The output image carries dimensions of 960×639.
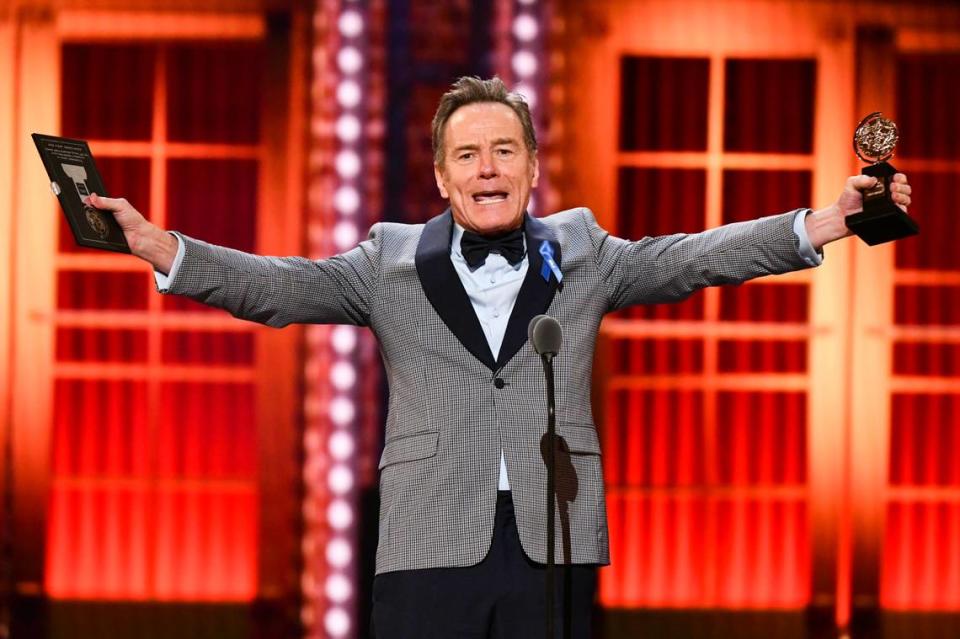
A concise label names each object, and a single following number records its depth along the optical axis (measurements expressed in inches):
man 490.8
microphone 486.4
